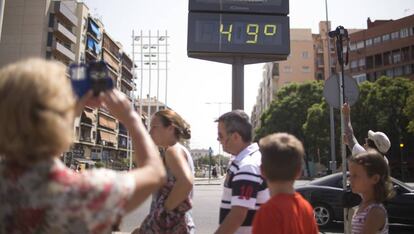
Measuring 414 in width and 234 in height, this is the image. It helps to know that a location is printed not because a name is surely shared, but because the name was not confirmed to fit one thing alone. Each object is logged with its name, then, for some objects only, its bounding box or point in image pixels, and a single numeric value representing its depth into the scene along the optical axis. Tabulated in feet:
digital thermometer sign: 22.61
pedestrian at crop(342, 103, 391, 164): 16.94
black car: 33.78
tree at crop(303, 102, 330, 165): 156.04
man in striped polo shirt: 9.25
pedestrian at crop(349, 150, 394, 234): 10.16
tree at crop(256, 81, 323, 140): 180.04
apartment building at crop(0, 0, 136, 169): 180.04
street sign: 22.13
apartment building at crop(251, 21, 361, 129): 267.39
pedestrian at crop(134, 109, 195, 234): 9.72
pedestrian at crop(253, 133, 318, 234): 7.60
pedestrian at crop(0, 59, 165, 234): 4.67
